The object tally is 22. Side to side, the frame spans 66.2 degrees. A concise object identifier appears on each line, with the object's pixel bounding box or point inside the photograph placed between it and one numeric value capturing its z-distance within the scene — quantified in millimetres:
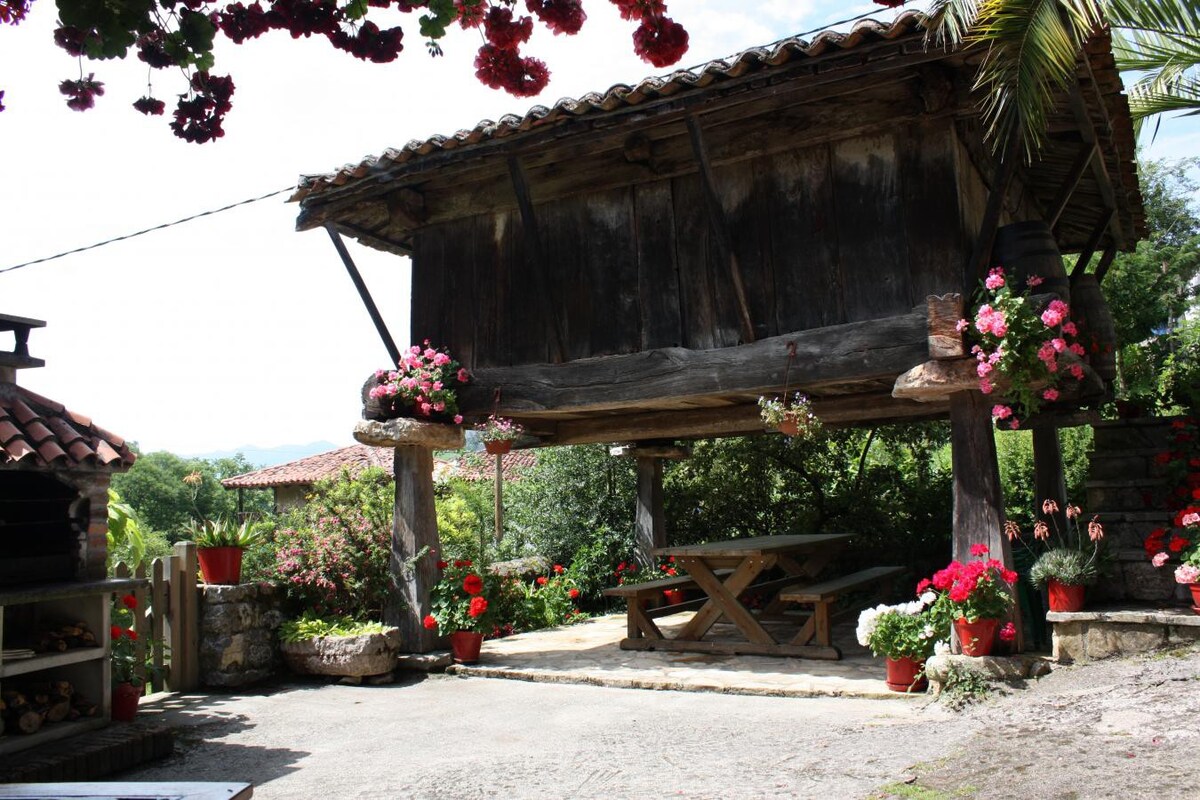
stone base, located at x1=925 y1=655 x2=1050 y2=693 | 5555
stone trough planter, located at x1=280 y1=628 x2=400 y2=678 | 7223
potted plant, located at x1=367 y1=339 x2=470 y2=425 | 7734
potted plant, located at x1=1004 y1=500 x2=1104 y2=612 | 5793
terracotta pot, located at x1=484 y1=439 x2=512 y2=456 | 7754
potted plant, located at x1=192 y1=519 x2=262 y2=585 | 7242
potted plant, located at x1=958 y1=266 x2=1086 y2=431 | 5445
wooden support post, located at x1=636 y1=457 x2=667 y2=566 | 11430
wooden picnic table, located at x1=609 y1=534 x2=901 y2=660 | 7238
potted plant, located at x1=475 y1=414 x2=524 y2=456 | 7664
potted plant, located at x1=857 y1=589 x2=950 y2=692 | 5895
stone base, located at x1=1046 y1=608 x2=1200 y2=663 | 5488
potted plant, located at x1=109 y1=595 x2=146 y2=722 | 5676
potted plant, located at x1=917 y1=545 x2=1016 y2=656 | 5582
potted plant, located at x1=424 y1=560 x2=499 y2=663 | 7664
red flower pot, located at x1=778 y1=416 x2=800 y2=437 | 6332
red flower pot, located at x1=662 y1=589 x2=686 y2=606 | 10641
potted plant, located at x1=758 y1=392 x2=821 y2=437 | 6301
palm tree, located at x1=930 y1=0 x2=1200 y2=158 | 5125
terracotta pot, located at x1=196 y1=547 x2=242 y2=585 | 7266
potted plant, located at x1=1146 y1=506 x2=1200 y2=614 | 5492
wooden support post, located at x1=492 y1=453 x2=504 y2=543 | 14721
